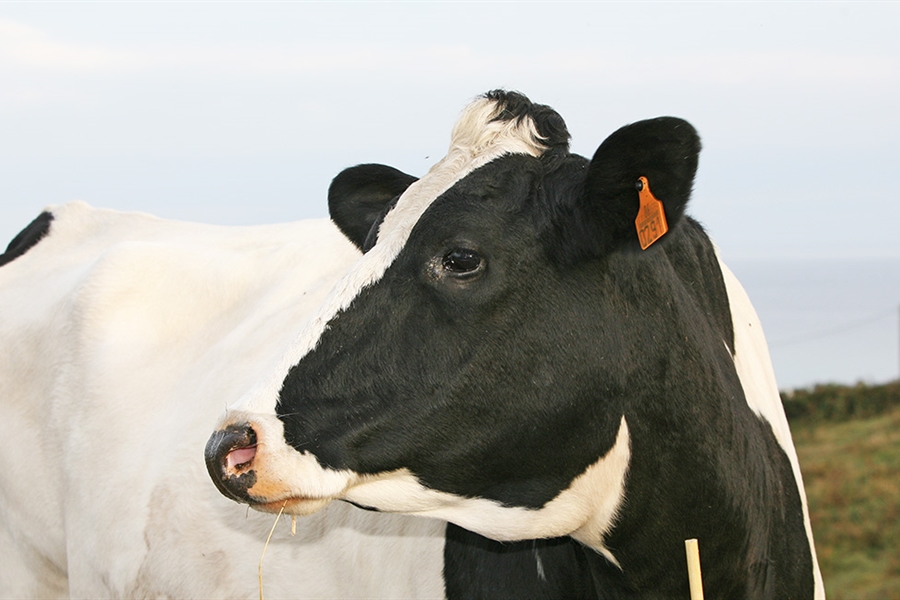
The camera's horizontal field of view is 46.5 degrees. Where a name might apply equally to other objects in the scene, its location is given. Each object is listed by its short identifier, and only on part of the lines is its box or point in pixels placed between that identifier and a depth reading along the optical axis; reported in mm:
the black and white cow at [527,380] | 2662
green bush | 13406
